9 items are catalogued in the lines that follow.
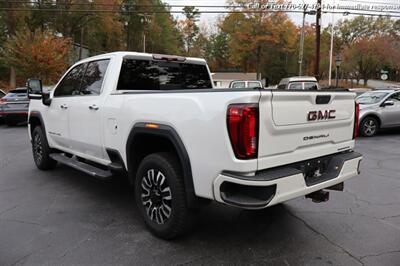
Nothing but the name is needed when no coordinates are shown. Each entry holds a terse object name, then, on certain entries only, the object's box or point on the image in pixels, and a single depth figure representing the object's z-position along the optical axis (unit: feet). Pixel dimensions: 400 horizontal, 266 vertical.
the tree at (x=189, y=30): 253.03
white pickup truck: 10.09
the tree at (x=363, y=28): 213.66
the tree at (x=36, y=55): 91.25
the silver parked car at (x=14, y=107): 47.62
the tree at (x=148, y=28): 171.83
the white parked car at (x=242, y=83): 69.26
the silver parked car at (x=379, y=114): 38.52
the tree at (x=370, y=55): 180.54
